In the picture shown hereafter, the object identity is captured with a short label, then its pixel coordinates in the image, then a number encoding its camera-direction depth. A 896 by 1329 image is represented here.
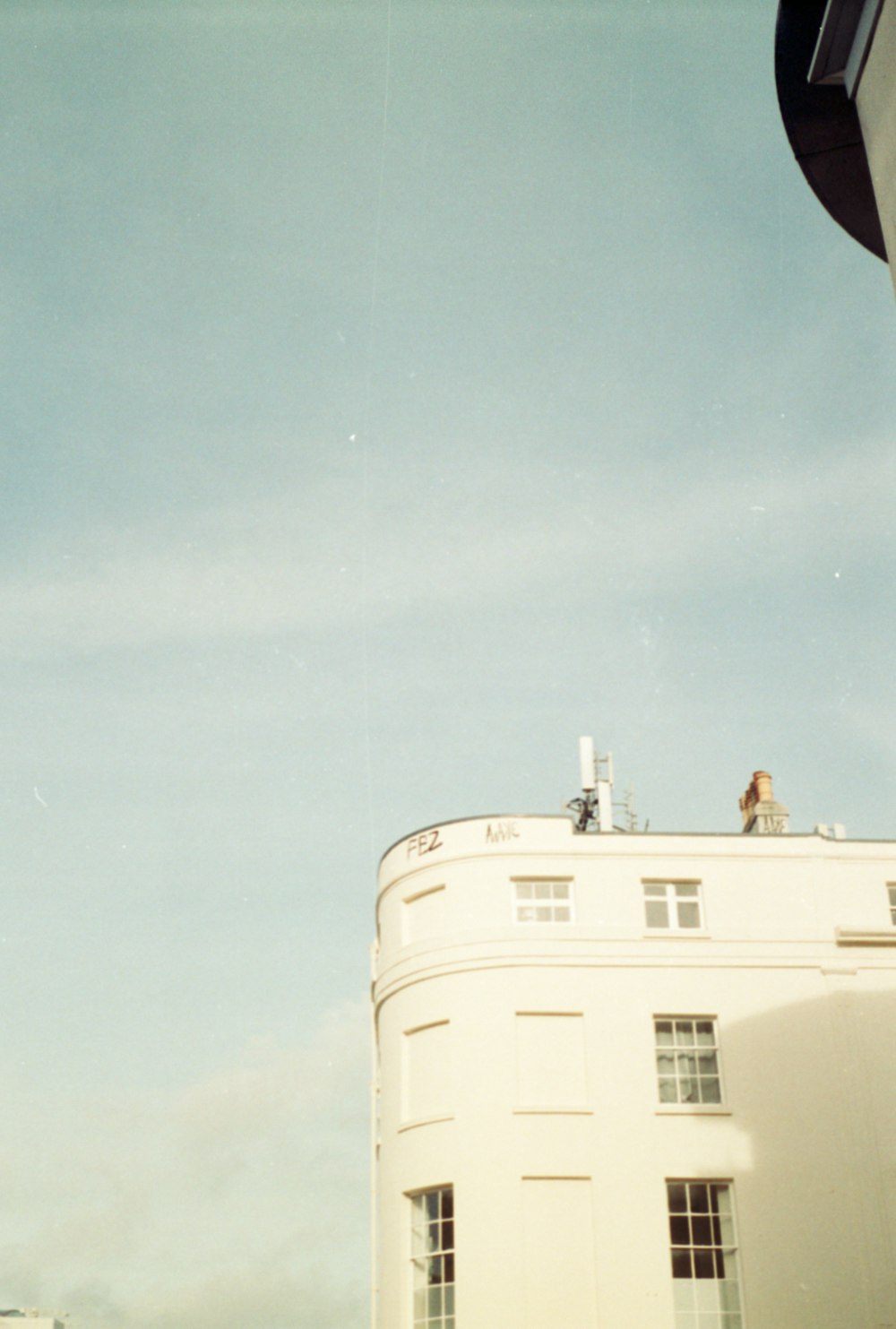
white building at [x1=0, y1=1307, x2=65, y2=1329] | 81.75
